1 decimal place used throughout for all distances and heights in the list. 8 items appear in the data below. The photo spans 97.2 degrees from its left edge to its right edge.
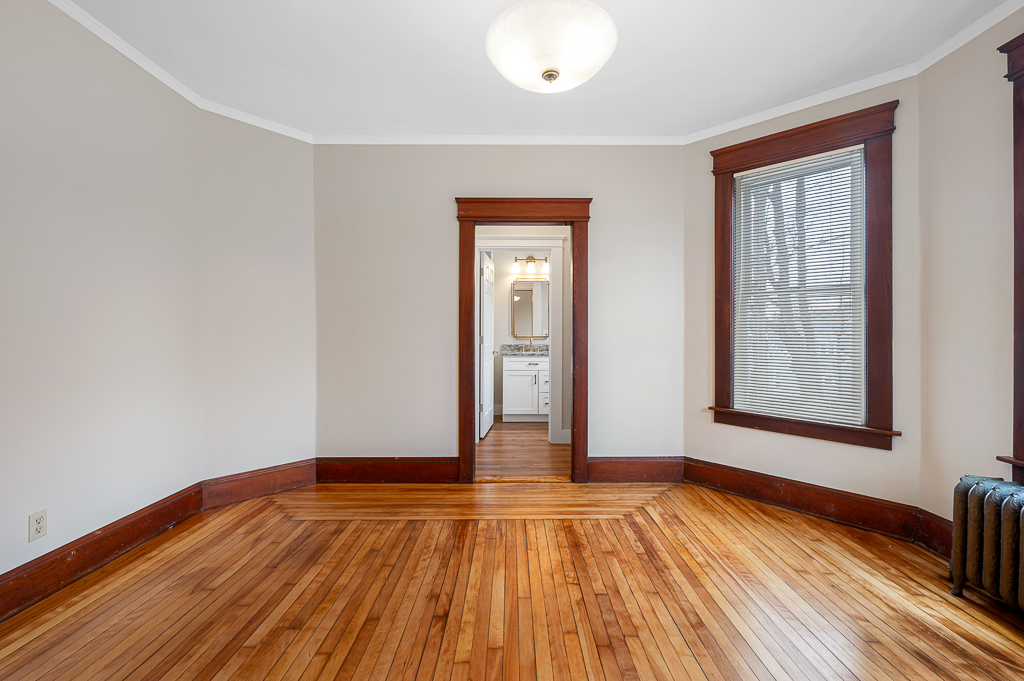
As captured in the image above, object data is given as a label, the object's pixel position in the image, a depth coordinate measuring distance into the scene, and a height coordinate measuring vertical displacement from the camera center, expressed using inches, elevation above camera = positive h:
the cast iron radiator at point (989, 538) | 74.0 -34.9
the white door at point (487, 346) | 205.8 -4.1
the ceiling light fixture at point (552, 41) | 66.6 +45.1
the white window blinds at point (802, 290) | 116.0 +12.9
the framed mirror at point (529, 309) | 271.1 +17.1
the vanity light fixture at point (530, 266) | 273.6 +43.3
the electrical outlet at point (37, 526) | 82.4 -34.5
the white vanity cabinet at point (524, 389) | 253.4 -29.1
